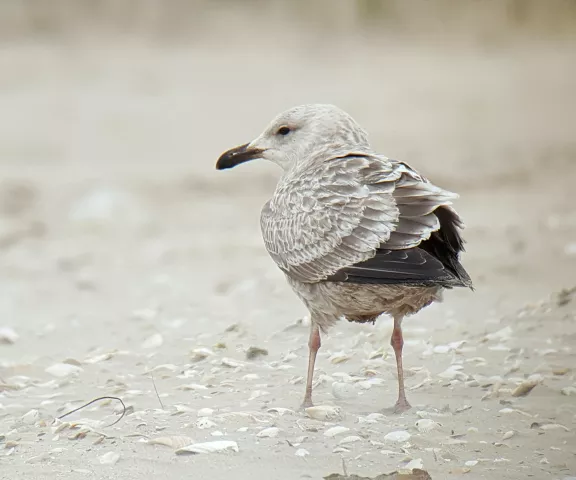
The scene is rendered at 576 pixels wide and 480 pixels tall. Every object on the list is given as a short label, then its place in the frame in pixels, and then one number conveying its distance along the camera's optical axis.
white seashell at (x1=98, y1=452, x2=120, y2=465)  9.05
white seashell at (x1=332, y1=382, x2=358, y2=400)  10.71
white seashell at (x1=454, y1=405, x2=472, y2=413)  10.08
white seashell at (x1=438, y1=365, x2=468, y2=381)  11.09
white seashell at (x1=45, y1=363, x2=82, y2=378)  12.33
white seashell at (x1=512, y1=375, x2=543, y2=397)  10.41
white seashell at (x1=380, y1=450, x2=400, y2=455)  8.95
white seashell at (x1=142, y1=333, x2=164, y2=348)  13.34
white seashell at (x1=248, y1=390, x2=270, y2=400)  10.77
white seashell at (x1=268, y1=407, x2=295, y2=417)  10.18
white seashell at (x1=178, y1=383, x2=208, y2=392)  11.21
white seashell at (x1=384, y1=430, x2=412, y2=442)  9.32
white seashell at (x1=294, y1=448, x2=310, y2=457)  8.97
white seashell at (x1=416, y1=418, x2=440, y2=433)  9.59
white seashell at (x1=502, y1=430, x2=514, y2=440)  9.30
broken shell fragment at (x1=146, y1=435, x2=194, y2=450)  9.29
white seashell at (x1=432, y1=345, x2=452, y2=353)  12.12
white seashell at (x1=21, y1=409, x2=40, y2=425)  10.52
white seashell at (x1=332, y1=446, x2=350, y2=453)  9.02
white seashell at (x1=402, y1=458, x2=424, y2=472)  8.62
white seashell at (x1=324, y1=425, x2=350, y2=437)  9.48
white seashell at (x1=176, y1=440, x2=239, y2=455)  9.12
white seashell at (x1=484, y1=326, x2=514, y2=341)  12.37
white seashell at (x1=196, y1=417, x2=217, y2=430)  9.75
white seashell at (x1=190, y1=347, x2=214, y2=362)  12.41
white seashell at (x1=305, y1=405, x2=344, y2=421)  9.92
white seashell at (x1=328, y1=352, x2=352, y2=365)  11.98
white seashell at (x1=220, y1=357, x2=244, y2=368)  11.86
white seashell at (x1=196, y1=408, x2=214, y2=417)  10.20
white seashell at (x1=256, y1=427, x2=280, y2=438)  9.43
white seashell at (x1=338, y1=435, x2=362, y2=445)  9.25
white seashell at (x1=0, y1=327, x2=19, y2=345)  13.98
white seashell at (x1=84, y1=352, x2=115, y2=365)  12.70
